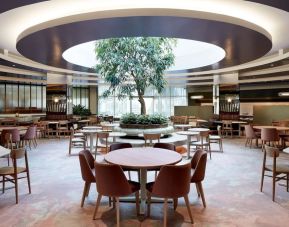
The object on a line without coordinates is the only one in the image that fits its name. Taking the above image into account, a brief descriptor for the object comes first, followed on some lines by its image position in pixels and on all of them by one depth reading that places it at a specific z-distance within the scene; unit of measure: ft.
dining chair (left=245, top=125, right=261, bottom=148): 31.69
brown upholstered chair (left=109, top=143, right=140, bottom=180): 16.73
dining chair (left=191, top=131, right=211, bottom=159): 24.64
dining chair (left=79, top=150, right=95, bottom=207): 13.19
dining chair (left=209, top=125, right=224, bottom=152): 28.79
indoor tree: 30.14
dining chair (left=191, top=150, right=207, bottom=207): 13.24
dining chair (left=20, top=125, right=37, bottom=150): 29.55
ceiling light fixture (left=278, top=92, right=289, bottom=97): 50.98
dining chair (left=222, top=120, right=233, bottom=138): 41.98
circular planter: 31.07
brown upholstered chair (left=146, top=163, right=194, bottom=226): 10.98
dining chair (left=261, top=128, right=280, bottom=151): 27.40
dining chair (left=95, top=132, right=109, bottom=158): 24.29
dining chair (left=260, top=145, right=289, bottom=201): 14.29
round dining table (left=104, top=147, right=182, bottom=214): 11.73
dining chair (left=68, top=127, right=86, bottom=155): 27.03
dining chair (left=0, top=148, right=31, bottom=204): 13.85
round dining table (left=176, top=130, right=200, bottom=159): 25.53
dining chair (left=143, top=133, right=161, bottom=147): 22.95
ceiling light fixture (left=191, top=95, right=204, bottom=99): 65.36
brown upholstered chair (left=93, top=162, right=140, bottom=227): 11.17
